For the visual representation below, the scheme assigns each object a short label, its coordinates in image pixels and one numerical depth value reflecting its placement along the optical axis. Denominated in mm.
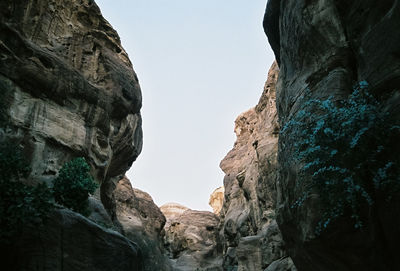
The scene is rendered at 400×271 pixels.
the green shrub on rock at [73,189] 13328
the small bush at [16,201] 10072
